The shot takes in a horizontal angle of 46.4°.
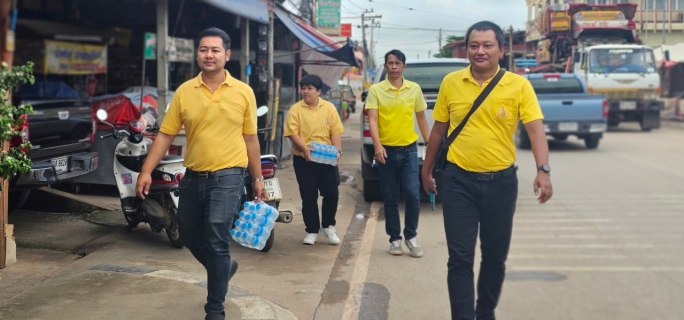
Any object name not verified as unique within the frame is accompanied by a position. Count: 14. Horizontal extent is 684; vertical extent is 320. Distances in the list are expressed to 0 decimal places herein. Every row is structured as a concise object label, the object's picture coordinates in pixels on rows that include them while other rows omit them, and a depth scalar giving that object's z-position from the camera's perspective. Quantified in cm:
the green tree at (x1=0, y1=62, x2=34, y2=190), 398
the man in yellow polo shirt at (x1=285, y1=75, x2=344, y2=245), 750
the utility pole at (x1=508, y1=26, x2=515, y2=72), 3431
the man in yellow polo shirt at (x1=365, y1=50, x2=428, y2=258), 719
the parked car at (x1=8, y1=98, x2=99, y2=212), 729
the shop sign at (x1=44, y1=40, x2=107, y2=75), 1054
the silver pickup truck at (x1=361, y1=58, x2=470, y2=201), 1001
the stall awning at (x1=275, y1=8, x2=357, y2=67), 1469
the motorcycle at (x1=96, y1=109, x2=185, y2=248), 697
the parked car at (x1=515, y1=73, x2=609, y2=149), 1659
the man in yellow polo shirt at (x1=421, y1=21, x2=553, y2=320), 442
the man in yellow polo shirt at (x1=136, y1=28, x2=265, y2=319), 464
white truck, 2319
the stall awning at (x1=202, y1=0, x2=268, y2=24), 989
